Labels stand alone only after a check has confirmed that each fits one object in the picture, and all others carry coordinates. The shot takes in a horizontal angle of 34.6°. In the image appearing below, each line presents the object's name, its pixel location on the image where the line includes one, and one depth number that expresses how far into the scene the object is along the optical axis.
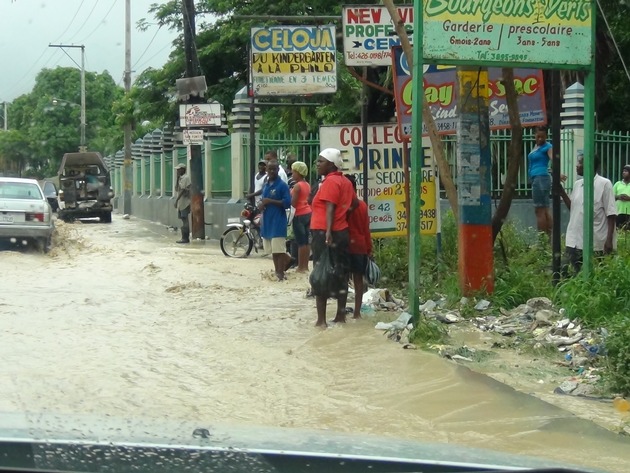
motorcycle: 17.02
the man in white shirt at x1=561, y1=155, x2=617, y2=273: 10.16
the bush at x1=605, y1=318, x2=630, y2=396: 6.69
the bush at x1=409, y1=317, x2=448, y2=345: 8.52
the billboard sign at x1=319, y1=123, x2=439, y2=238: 11.68
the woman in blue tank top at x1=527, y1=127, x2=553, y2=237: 14.88
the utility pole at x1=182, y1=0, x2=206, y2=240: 20.19
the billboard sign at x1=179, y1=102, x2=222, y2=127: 20.33
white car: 17.39
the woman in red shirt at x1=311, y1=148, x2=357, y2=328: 9.54
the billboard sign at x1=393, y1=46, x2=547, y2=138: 10.90
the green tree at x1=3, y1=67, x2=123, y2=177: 72.69
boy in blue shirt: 13.62
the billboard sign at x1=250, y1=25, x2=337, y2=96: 15.23
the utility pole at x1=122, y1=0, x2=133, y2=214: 40.88
